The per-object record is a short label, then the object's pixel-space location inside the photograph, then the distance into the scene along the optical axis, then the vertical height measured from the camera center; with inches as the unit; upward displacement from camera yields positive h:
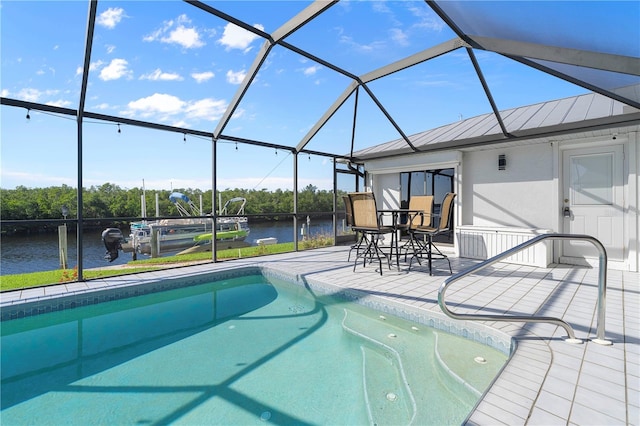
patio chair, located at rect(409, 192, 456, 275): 191.0 -6.5
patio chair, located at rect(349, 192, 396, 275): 185.8 -3.5
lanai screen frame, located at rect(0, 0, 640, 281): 109.0 +70.0
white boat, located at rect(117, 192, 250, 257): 595.2 -47.9
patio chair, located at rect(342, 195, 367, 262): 204.8 -1.2
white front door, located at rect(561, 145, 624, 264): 195.0 +4.7
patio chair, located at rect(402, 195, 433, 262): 214.7 +0.7
